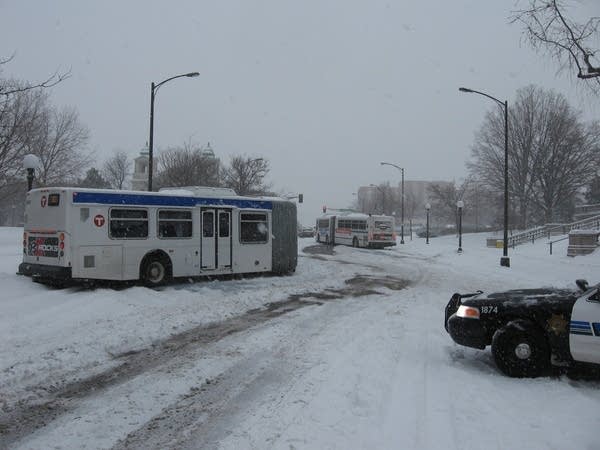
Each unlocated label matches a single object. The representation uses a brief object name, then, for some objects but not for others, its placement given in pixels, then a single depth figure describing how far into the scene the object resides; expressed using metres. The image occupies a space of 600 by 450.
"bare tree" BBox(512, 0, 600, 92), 13.27
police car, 6.30
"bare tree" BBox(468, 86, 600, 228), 58.56
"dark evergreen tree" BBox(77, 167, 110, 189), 71.57
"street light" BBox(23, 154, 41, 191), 16.92
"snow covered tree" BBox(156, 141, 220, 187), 45.75
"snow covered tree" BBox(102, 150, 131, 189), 86.50
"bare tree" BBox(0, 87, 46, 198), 34.34
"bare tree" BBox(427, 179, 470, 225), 82.47
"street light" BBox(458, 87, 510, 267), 26.20
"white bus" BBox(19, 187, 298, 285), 13.14
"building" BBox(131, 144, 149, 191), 83.75
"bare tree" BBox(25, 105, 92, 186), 46.66
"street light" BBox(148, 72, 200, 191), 21.69
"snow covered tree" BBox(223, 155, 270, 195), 52.92
